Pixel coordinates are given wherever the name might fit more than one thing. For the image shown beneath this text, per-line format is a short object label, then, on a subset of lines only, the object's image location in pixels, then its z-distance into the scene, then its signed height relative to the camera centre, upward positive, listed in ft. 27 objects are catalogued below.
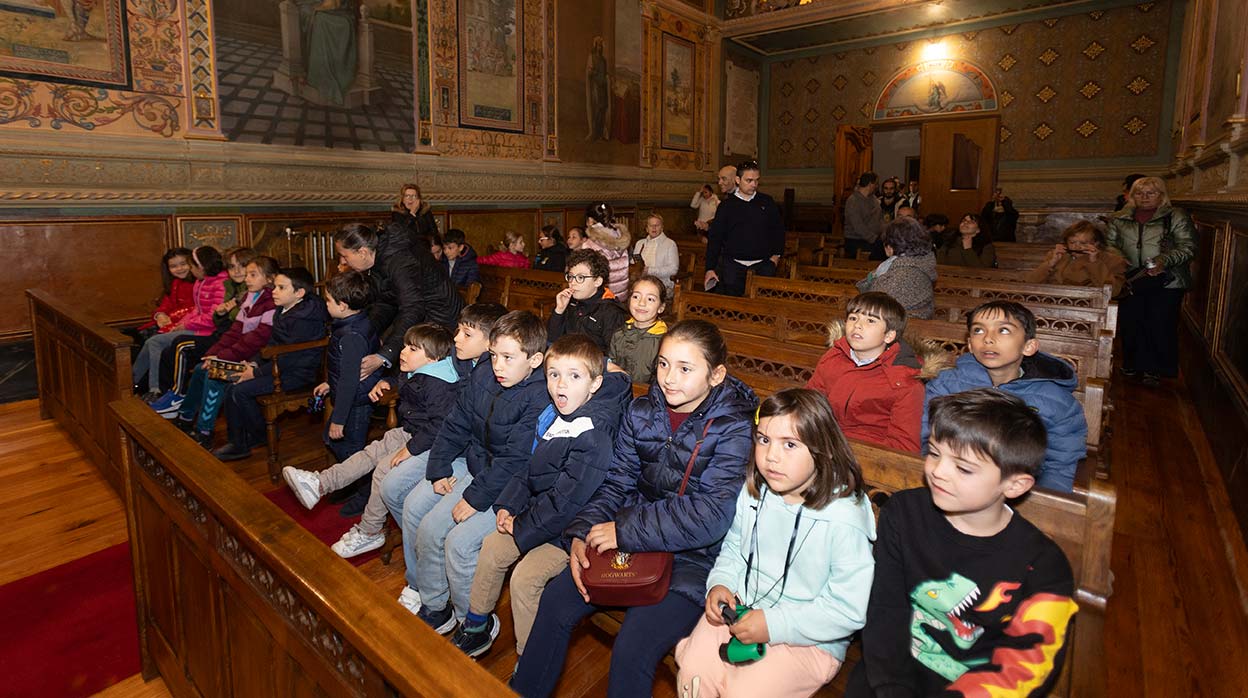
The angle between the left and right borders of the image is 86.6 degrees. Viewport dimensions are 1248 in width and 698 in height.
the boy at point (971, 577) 4.51 -2.23
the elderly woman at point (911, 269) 13.14 -0.05
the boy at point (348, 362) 11.72 -1.80
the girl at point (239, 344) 13.91 -1.79
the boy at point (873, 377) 8.20 -1.41
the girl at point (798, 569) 5.42 -2.56
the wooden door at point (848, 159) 42.44 +6.96
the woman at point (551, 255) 22.07 +0.28
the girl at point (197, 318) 16.01 -1.43
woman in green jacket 17.48 -0.10
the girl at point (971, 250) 23.58 +0.62
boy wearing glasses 12.77 -0.77
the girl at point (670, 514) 6.13 -2.43
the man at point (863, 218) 26.00 +1.89
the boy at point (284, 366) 13.52 -2.17
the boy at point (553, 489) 7.29 -2.55
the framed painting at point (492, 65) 28.22 +8.66
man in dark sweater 17.63 +0.76
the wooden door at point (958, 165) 38.70 +6.08
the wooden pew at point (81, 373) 11.07 -2.27
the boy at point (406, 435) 10.05 -2.65
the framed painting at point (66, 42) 17.28 +5.86
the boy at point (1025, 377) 7.26 -1.30
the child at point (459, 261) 20.56 +0.05
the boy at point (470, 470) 8.08 -2.66
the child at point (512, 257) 24.35 +0.22
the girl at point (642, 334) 11.08 -1.21
